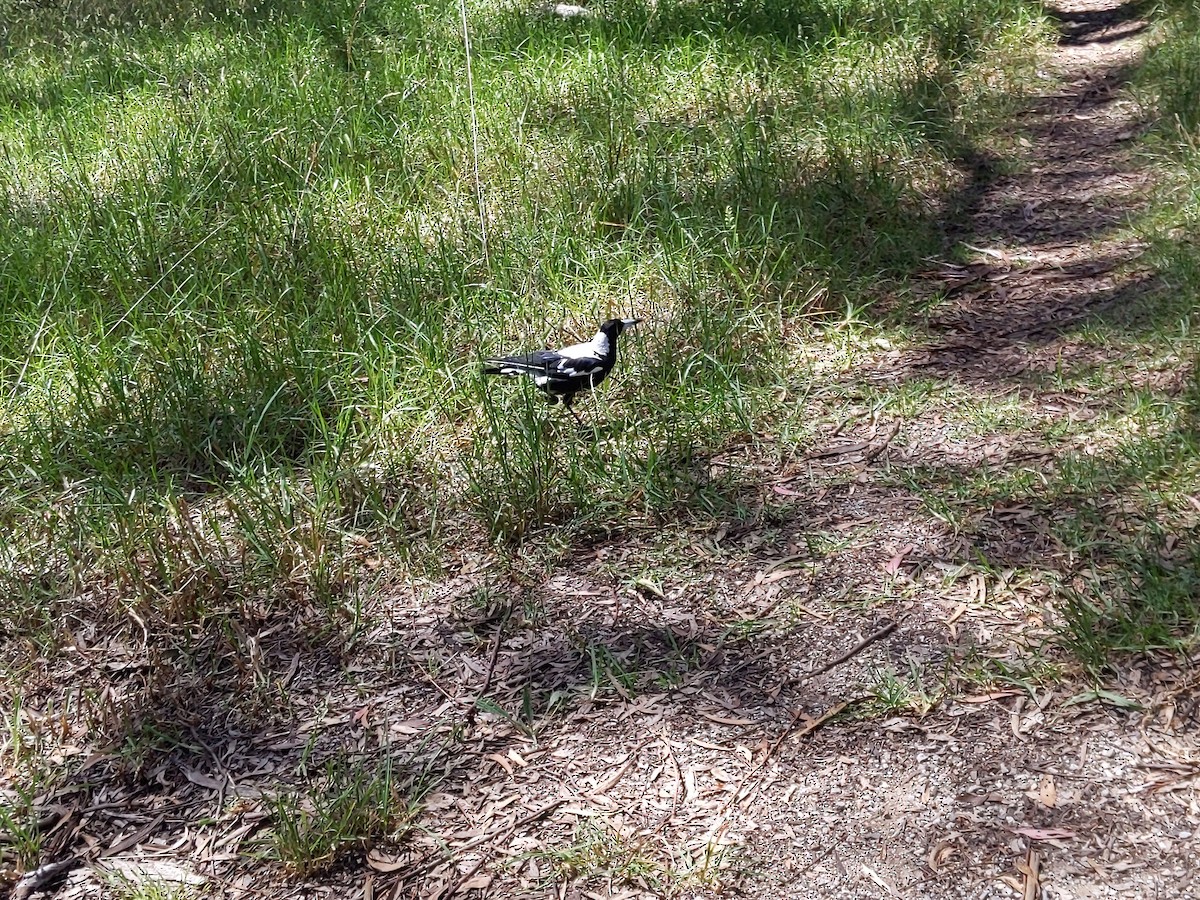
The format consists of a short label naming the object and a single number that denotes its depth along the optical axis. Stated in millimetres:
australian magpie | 3578
